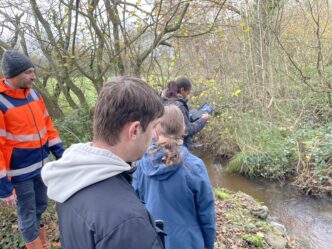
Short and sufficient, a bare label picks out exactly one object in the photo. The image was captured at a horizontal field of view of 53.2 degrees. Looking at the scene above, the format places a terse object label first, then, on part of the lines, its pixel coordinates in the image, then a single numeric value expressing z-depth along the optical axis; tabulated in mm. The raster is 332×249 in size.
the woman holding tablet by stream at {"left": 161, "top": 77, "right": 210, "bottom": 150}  4562
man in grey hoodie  1043
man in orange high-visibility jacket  2822
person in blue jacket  2172
